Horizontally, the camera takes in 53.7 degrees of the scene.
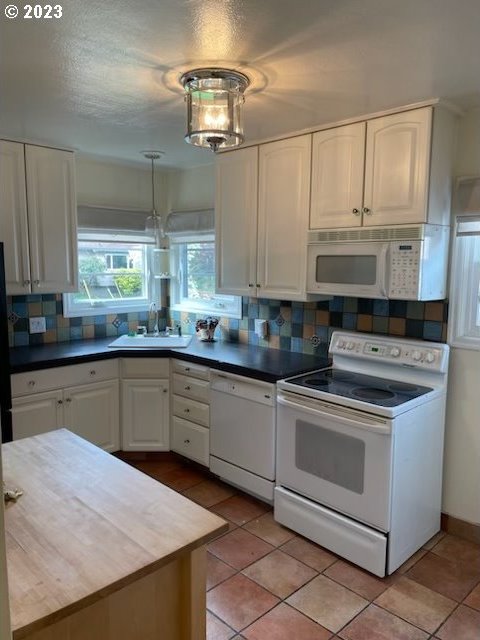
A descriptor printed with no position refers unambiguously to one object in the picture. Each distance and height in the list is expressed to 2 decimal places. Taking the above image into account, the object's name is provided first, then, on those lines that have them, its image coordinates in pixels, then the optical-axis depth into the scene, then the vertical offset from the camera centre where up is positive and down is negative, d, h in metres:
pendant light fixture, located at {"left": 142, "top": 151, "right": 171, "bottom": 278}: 3.73 +0.19
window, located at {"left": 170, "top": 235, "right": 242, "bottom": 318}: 3.92 -0.10
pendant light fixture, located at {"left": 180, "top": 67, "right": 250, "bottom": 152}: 1.92 +0.67
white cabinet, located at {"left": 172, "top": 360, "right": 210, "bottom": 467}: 3.23 -1.00
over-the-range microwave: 2.36 +0.05
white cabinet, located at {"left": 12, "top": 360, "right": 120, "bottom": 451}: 2.96 -0.89
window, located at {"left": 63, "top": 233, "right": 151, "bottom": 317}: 3.83 -0.08
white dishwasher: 2.82 -1.02
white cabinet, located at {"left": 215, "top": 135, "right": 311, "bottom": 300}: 2.88 +0.33
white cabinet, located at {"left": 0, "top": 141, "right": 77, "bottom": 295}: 3.04 +0.32
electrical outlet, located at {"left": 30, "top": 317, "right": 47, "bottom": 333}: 3.51 -0.43
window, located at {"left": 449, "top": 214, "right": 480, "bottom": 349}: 2.50 -0.10
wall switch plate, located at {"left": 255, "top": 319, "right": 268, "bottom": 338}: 3.52 -0.44
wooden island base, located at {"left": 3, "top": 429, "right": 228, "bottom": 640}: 1.02 -0.68
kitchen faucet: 4.25 -0.39
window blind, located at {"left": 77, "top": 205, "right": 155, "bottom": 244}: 3.74 +0.36
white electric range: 2.27 -0.92
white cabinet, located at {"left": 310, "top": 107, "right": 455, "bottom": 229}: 2.31 +0.52
